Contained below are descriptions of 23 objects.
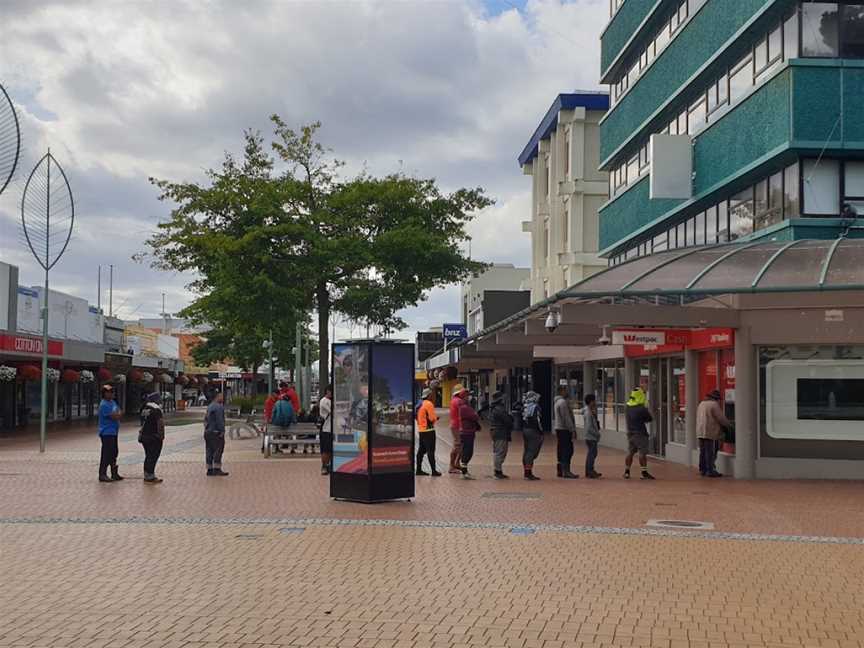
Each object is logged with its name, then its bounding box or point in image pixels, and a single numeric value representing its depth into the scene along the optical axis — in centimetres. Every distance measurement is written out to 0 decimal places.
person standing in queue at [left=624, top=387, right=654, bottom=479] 1900
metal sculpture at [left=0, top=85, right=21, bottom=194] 1746
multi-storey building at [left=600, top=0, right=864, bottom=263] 1909
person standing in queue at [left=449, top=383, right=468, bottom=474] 1956
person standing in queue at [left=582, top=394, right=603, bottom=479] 1936
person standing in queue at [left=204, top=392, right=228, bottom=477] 1964
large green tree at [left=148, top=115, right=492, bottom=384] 3244
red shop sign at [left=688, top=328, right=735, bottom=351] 1980
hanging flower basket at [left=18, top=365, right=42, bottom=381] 3619
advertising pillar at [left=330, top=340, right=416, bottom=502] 1490
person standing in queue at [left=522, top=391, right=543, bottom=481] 1877
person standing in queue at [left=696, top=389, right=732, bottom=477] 1939
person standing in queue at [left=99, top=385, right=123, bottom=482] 1817
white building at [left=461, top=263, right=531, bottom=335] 5469
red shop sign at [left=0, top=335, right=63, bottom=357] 3172
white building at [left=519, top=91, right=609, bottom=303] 4088
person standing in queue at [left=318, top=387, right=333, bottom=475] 1966
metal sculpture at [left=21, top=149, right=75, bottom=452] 2524
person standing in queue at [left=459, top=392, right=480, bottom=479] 1944
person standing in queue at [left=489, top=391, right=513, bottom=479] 1909
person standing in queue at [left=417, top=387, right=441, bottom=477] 1928
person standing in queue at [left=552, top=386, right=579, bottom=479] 1917
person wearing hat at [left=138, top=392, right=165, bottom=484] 1823
